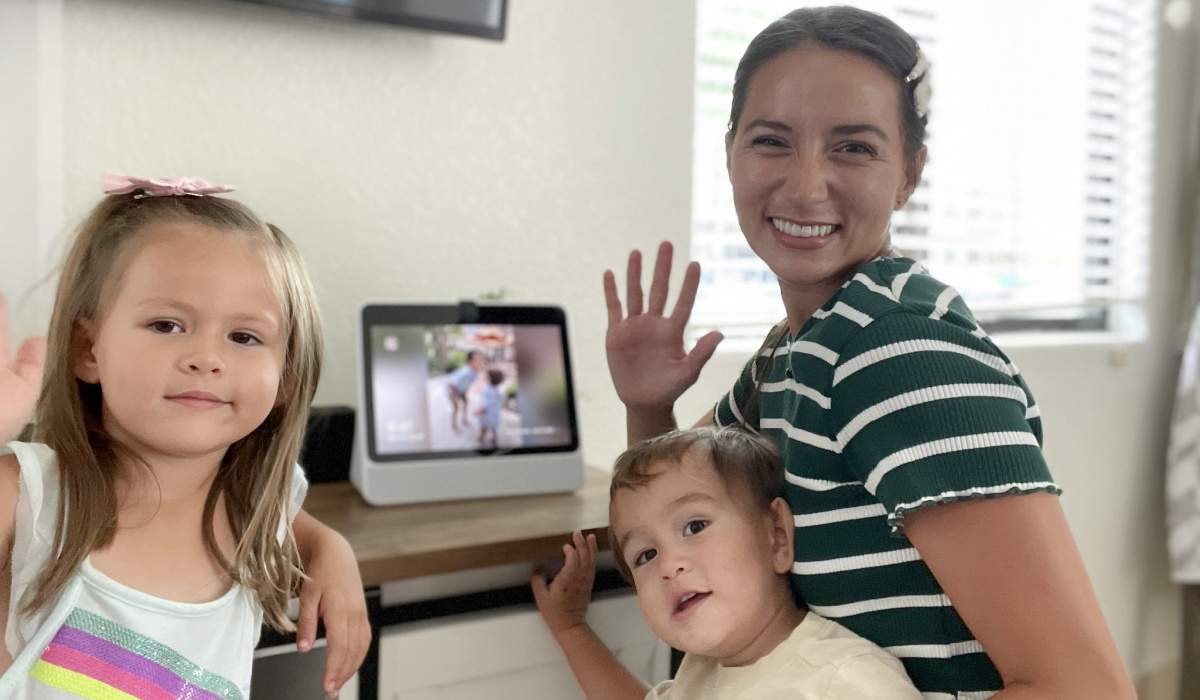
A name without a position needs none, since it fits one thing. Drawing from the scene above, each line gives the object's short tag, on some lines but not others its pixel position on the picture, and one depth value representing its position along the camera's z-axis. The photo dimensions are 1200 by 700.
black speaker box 1.38
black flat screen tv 1.40
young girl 0.78
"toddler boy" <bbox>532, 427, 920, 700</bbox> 0.88
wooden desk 1.03
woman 0.73
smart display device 1.32
